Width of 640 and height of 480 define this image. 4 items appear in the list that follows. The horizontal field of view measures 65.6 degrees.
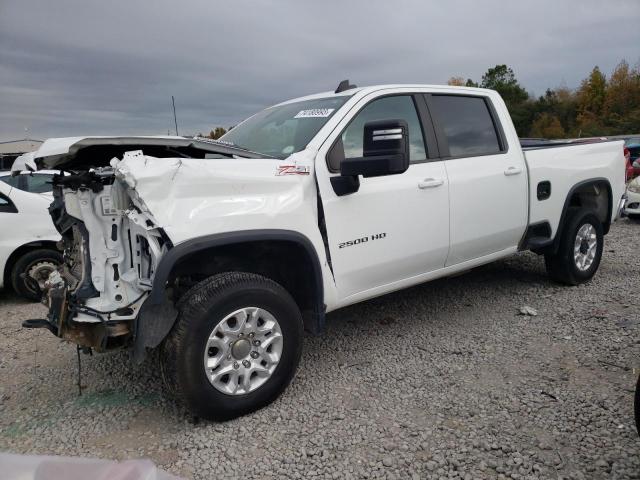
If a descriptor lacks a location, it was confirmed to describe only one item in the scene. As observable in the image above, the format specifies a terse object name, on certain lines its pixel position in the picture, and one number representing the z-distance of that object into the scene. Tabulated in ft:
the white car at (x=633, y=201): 29.00
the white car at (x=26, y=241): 17.45
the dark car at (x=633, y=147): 48.49
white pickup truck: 8.51
